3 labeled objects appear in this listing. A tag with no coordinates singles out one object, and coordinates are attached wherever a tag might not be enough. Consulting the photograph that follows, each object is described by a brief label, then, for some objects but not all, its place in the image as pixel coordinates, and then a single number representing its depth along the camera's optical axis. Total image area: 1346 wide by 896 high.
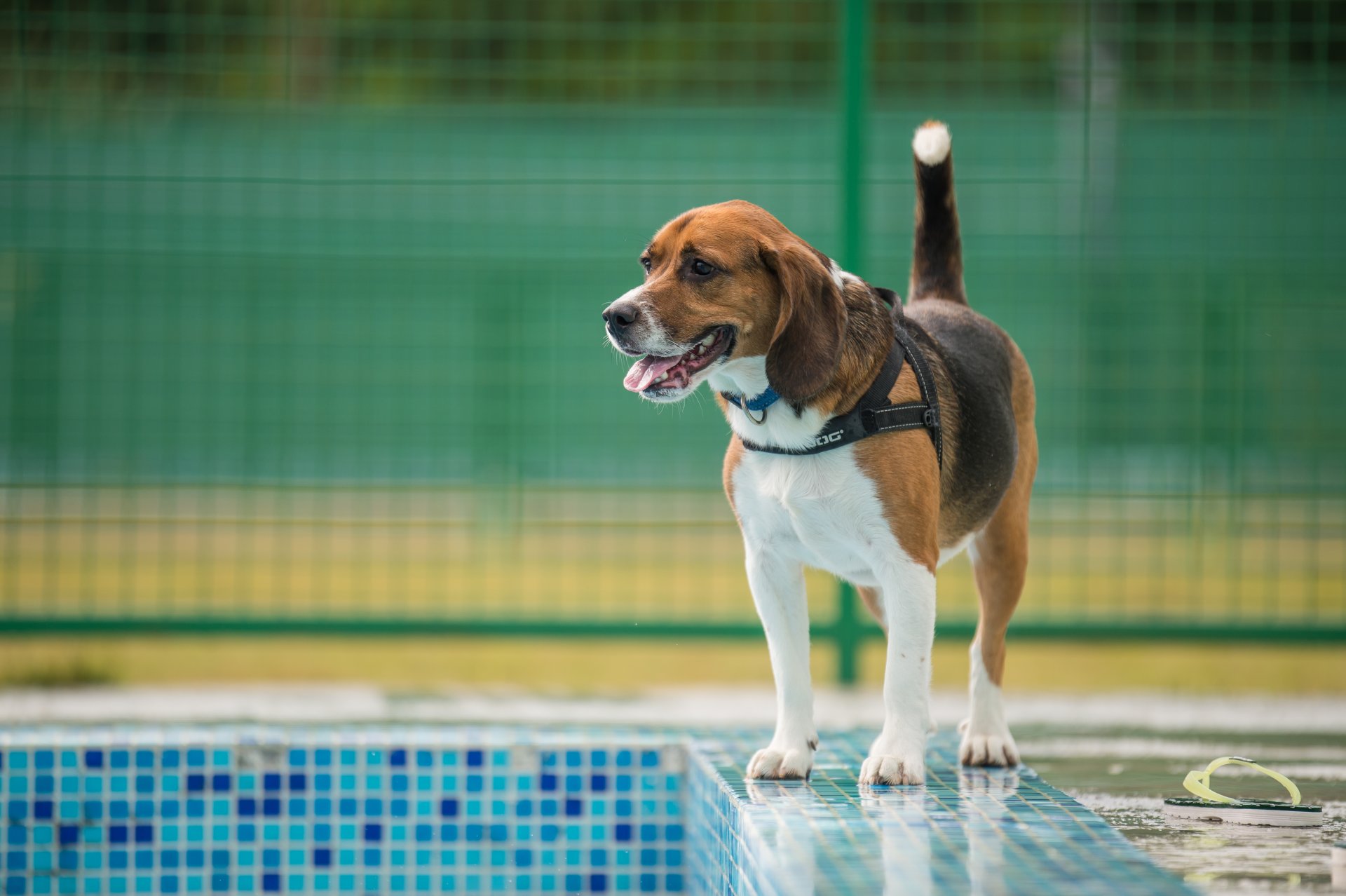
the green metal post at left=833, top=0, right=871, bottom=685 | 11.95
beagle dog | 6.23
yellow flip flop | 6.75
